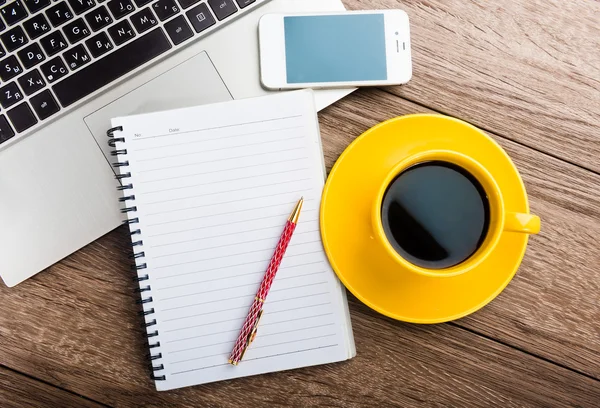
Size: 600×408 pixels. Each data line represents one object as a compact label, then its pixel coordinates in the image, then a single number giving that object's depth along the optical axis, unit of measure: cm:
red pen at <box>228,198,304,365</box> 52
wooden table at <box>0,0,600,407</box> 56
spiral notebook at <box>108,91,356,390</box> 53
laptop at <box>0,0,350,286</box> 51
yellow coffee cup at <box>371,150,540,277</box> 44
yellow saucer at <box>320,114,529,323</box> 52
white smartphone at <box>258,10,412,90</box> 54
